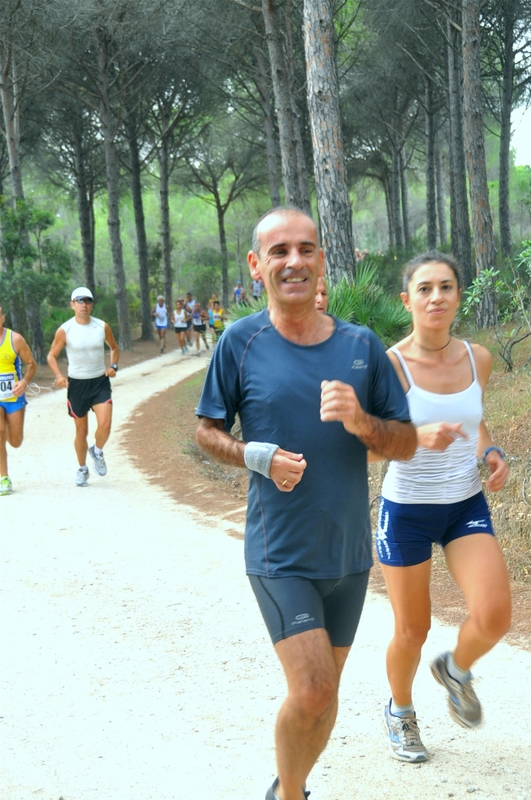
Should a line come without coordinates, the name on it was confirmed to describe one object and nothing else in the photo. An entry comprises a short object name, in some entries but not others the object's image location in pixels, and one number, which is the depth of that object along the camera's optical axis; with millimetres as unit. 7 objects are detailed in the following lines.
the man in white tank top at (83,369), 10336
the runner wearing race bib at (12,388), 9891
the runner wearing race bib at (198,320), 30703
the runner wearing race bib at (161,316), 30016
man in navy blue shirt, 2789
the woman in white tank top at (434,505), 3590
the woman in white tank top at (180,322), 28239
